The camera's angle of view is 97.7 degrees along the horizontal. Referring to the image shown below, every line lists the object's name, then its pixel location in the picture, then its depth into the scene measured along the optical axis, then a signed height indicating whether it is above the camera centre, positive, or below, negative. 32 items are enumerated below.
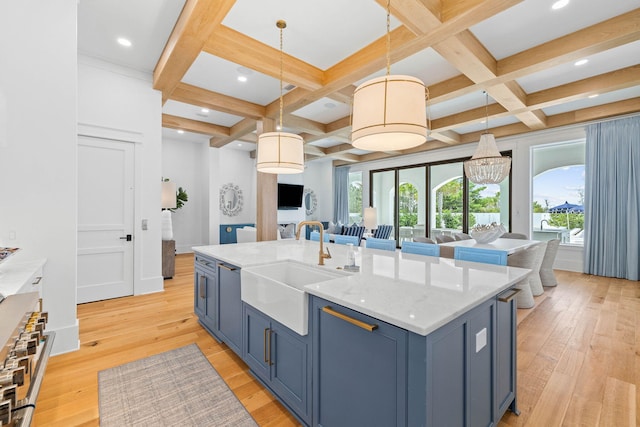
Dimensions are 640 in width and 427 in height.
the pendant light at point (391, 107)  1.61 +0.62
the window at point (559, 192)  5.89 +0.45
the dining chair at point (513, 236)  5.11 -0.43
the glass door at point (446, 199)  7.47 +0.38
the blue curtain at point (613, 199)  4.92 +0.27
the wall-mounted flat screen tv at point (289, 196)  9.39 +0.54
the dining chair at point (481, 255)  2.24 -0.36
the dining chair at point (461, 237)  4.93 -0.43
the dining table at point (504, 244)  3.78 -0.46
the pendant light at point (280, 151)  2.76 +0.61
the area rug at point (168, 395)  1.70 -1.26
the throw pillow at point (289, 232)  7.85 -0.58
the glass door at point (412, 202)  8.25 +0.32
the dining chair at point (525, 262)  3.43 -0.62
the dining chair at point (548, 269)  4.55 -0.94
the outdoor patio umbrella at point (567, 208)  5.87 +0.11
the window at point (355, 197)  10.16 +0.55
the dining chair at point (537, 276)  3.74 -0.91
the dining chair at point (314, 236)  4.03 -0.36
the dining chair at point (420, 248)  2.88 -0.38
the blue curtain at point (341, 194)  10.20 +0.65
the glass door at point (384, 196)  9.15 +0.56
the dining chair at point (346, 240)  3.60 -0.36
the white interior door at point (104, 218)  3.62 -0.10
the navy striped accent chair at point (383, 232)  7.52 -0.53
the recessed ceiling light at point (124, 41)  3.23 +1.99
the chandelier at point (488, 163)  4.11 +0.74
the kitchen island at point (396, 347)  1.08 -0.64
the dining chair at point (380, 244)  3.30 -0.39
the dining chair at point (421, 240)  4.42 -0.44
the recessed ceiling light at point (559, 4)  2.46 +1.87
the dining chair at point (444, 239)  4.67 -0.45
